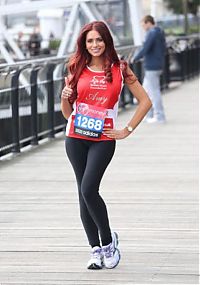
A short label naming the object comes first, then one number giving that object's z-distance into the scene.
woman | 9.01
